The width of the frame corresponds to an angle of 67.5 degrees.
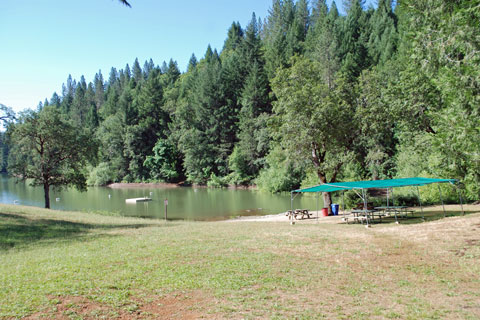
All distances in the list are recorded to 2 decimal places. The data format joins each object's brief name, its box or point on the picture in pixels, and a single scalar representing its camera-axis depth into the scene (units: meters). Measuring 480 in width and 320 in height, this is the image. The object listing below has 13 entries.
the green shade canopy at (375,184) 18.68
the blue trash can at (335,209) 25.25
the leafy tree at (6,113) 20.49
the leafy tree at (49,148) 31.53
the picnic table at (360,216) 20.63
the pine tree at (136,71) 149.34
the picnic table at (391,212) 20.09
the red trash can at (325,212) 25.19
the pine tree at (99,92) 142.62
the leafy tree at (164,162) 79.94
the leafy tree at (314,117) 25.38
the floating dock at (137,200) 47.06
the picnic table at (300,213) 23.46
